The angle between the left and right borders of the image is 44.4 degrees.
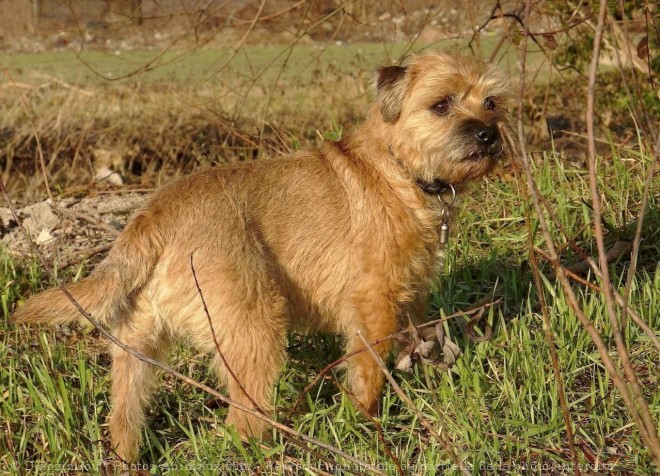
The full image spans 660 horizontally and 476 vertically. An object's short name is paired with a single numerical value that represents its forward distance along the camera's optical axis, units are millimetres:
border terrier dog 3654
